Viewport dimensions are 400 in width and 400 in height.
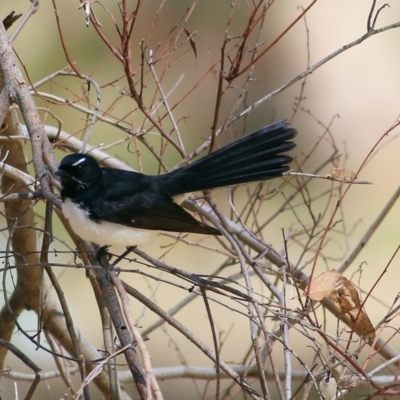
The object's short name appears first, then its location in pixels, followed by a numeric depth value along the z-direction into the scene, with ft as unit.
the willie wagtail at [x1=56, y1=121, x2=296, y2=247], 15.34
